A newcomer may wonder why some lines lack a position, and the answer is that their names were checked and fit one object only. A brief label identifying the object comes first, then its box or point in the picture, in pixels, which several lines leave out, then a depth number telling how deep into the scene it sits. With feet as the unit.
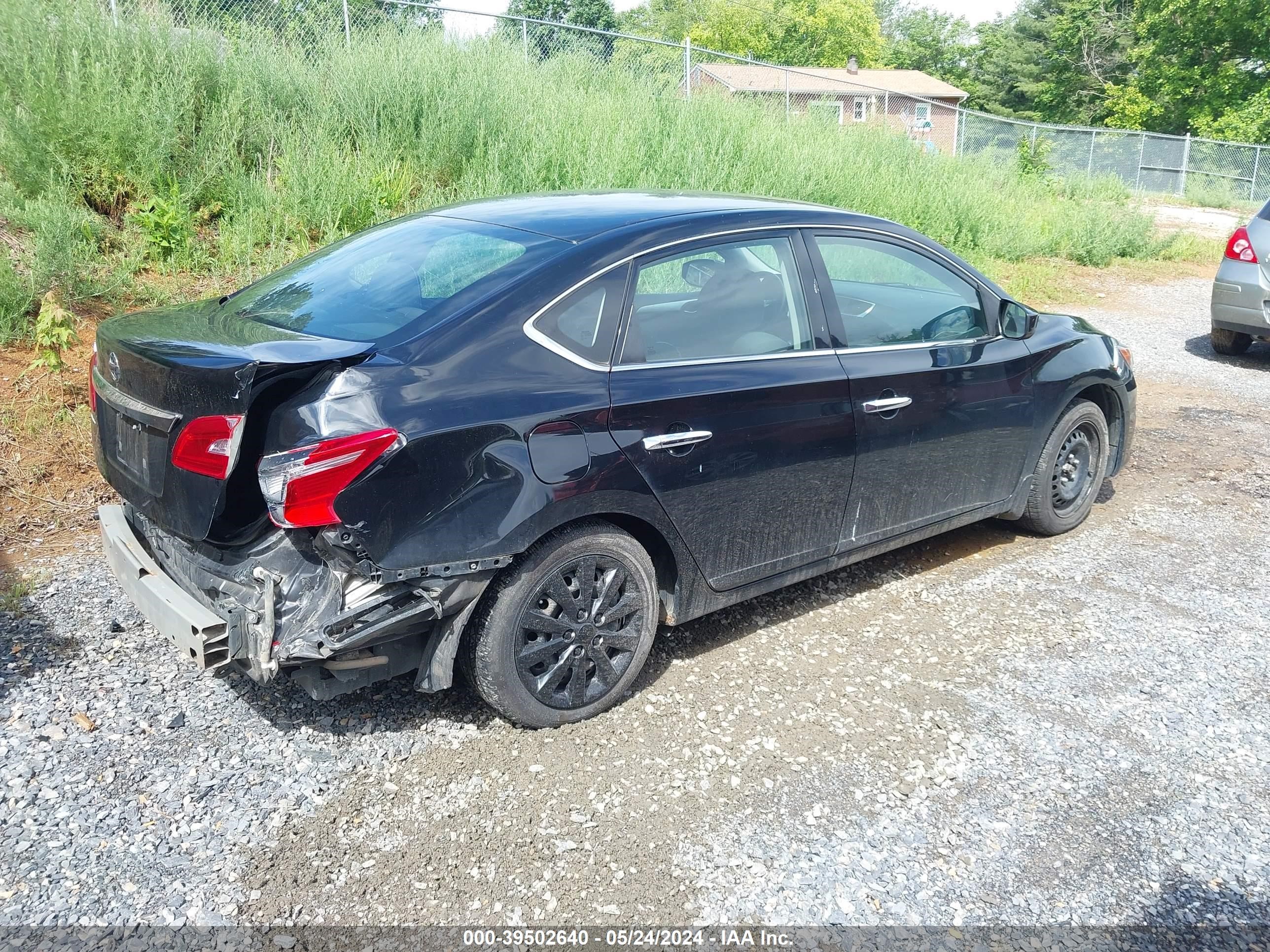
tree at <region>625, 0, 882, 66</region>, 251.60
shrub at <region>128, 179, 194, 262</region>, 25.44
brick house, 51.01
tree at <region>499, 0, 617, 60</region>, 40.55
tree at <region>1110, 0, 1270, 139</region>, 140.97
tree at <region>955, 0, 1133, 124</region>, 177.47
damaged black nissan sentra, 10.08
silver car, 30.76
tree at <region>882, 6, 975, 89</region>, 258.57
